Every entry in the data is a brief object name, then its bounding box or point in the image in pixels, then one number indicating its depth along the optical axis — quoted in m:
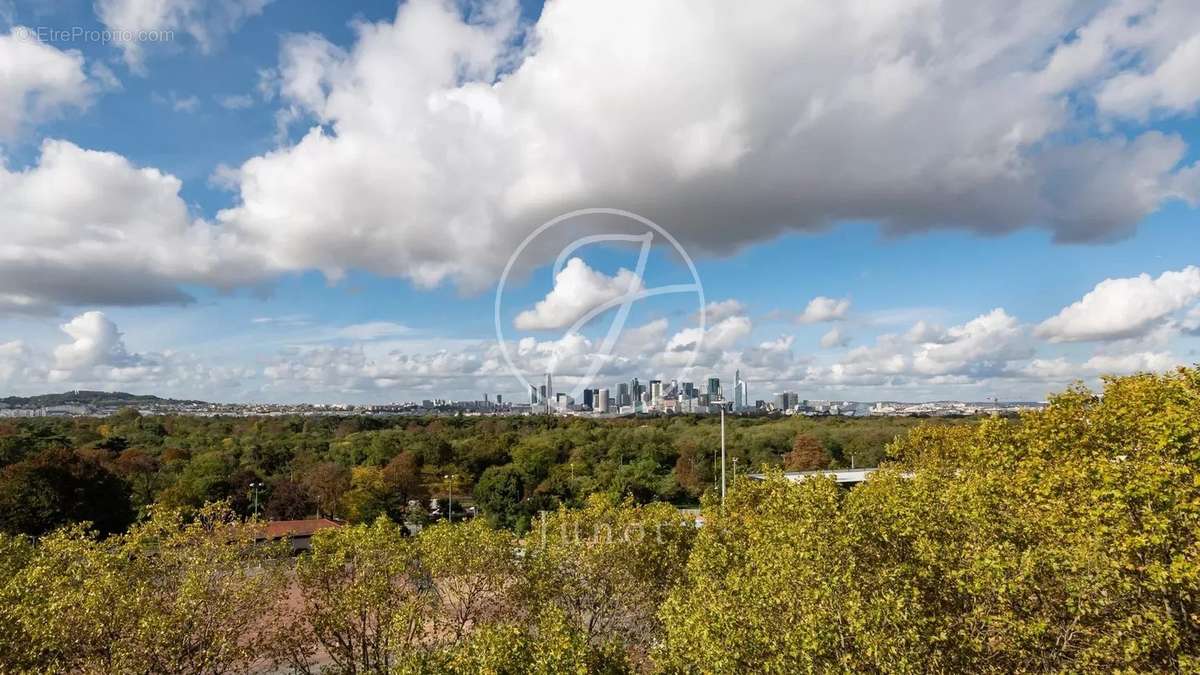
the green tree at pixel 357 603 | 14.45
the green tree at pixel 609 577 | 17.28
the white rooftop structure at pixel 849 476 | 46.50
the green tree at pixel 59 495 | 39.03
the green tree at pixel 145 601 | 11.66
